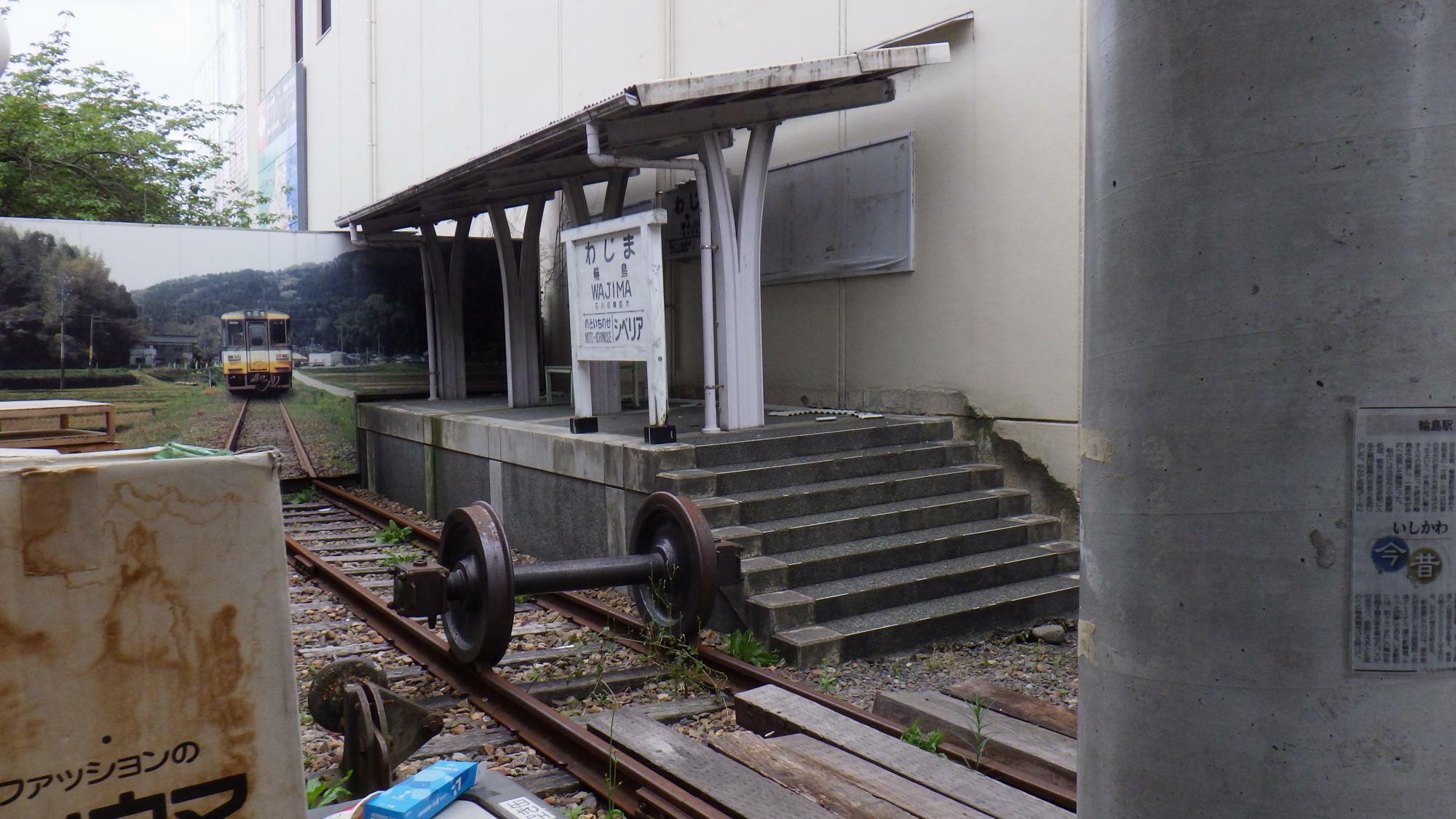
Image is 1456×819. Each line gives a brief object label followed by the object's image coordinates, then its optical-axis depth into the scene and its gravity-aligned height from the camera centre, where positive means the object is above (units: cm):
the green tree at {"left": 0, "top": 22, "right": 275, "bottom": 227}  1959 +411
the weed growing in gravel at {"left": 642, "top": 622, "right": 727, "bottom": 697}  587 -167
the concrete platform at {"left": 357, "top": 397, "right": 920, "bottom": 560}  795 -87
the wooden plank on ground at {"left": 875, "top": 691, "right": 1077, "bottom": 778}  424 -154
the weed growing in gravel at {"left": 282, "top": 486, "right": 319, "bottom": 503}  1377 -167
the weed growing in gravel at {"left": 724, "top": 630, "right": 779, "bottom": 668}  623 -167
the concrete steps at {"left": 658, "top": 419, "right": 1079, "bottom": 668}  660 -124
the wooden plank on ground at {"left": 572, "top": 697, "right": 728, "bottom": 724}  534 -173
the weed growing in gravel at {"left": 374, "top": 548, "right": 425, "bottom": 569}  967 -174
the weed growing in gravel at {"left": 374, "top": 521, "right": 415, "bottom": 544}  1077 -169
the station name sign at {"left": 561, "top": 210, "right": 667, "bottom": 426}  817 +52
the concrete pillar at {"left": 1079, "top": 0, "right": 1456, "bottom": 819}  185 +0
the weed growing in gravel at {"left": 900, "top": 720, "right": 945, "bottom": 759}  452 -159
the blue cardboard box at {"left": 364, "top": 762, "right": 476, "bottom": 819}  220 -92
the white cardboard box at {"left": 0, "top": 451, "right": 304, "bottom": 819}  147 -39
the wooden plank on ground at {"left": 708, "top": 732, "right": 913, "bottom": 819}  373 -153
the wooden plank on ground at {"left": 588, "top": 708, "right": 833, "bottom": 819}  379 -155
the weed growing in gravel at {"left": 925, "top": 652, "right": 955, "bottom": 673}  627 -175
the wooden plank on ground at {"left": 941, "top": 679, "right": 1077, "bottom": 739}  468 -156
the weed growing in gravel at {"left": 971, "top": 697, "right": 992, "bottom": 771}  440 -153
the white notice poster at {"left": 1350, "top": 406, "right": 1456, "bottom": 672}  188 -31
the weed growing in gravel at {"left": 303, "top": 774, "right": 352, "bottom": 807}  367 -146
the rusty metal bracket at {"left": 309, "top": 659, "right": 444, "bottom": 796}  376 -128
